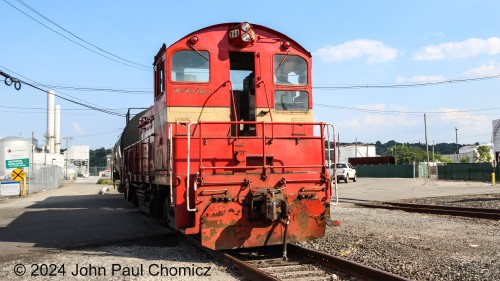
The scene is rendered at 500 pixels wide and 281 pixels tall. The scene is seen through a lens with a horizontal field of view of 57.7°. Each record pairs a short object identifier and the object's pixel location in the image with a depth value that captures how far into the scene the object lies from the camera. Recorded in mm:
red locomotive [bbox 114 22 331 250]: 6969
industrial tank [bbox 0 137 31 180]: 62844
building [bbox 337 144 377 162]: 113444
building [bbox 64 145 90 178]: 105706
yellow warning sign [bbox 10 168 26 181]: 29797
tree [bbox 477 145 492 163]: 76125
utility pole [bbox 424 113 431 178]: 50344
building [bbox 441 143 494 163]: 90625
